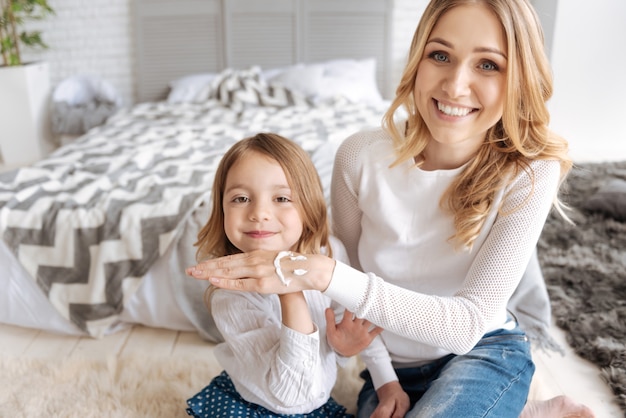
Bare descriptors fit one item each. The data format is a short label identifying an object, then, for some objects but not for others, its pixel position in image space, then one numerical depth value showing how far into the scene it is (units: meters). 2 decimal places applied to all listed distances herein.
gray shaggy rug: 1.83
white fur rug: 1.58
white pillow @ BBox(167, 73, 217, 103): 4.02
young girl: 1.12
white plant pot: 3.97
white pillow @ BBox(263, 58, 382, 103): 3.83
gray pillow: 2.77
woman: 1.09
